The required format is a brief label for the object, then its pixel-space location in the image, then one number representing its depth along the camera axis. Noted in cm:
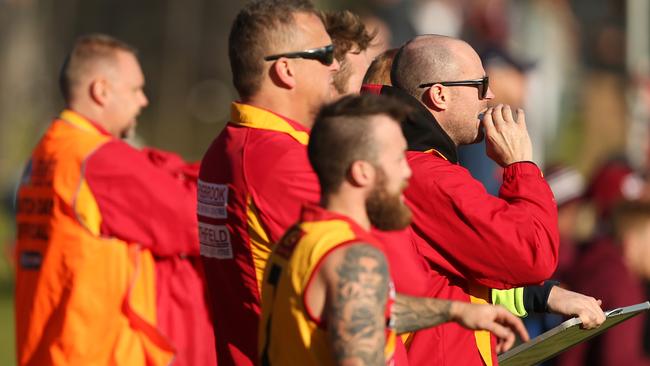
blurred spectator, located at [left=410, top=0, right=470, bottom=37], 3991
